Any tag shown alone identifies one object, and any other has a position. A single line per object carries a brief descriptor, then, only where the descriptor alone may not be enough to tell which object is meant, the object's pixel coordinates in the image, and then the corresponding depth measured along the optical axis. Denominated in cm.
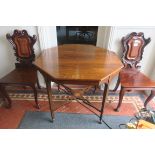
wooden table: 146
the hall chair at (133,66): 197
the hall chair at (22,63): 201
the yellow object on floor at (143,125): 130
